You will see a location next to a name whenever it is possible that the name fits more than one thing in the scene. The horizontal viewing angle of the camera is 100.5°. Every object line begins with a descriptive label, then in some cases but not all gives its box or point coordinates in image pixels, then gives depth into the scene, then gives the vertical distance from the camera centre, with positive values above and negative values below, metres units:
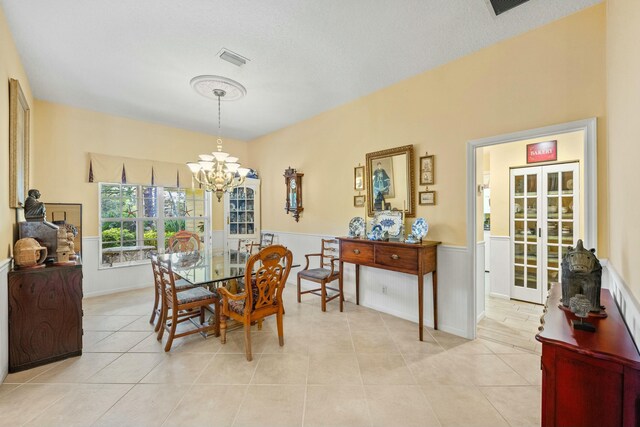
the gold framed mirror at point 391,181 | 3.24 +0.40
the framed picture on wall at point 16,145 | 2.41 +0.68
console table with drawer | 2.74 -0.51
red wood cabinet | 1.00 -0.67
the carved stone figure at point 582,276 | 1.48 -0.38
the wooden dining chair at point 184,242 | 4.18 -0.47
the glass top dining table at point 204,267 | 2.54 -0.60
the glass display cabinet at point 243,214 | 5.61 -0.03
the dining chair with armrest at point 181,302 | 2.52 -0.90
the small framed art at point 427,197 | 3.06 +0.16
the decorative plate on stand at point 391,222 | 3.24 -0.13
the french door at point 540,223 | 3.70 -0.19
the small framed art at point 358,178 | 3.79 +0.48
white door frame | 2.12 +0.27
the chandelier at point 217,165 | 3.11 +0.57
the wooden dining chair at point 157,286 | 2.77 -0.80
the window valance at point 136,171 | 4.30 +0.74
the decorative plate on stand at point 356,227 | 3.60 -0.21
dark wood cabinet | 2.21 -0.89
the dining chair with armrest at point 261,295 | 2.40 -0.79
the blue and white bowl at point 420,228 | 2.93 -0.19
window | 4.49 -0.09
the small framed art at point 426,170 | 3.07 +0.48
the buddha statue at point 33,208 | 2.53 +0.06
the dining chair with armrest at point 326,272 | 3.57 -0.85
